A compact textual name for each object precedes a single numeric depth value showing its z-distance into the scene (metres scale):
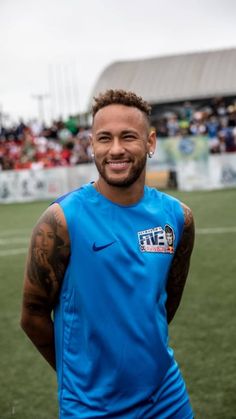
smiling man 2.57
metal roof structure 41.69
